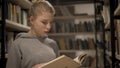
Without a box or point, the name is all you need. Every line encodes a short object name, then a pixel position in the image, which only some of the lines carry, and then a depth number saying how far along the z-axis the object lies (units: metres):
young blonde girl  1.38
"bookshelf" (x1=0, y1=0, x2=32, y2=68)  1.91
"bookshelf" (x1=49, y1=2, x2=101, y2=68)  4.38
